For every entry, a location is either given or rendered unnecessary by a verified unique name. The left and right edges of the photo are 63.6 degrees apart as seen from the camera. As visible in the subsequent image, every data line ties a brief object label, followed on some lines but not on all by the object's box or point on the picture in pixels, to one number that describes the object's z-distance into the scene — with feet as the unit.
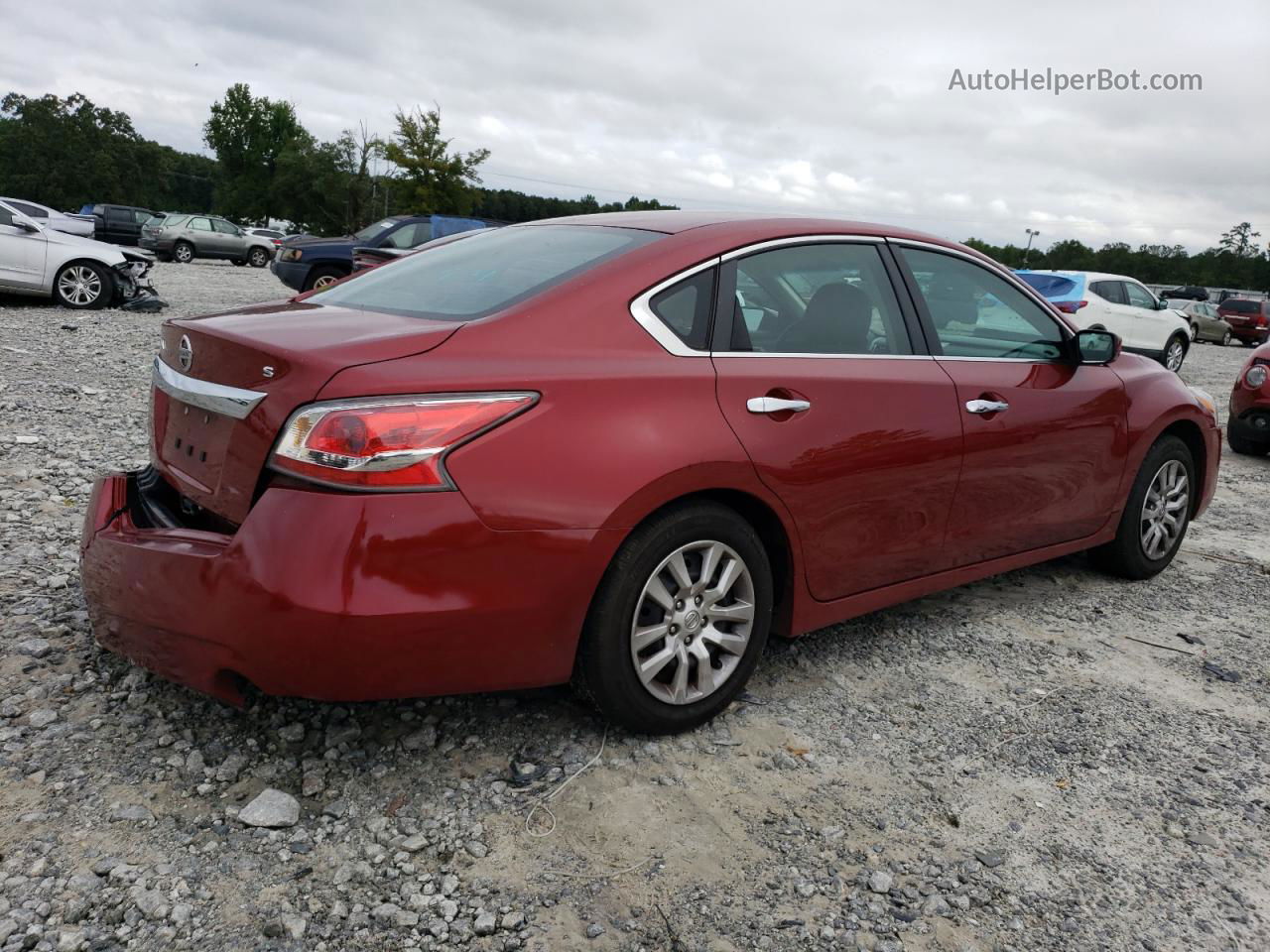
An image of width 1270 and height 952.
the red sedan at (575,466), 7.83
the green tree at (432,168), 146.82
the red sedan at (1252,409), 28.89
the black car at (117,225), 104.53
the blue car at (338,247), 52.08
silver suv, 100.01
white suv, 52.54
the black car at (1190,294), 145.19
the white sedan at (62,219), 76.54
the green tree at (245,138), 236.43
